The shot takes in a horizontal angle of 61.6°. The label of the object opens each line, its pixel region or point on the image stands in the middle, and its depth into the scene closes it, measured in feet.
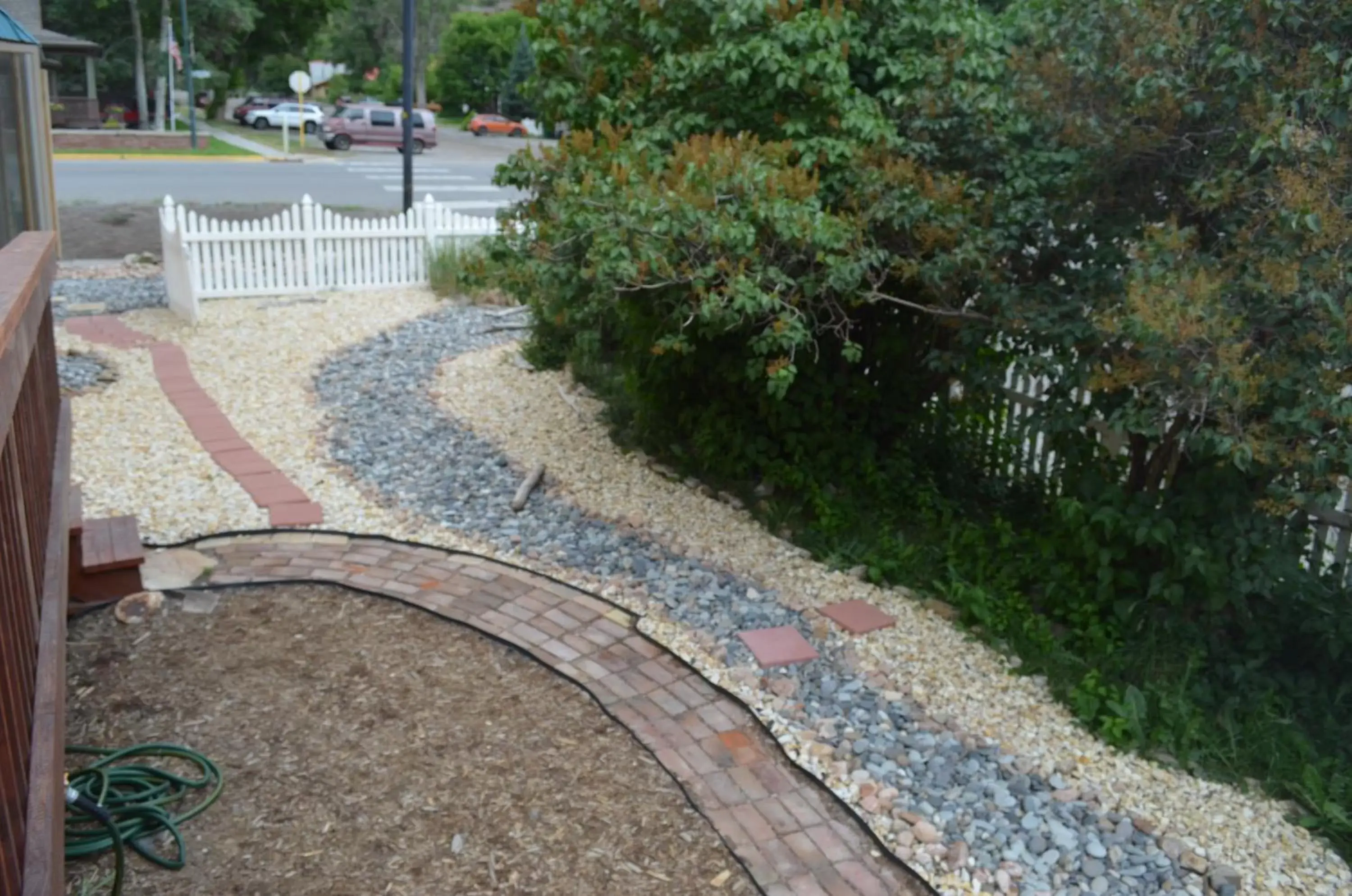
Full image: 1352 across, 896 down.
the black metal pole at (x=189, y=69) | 102.73
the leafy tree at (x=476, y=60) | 179.83
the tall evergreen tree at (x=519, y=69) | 162.71
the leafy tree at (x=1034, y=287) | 12.47
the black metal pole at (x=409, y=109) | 45.60
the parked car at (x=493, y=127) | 147.43
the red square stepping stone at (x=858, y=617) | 16.07
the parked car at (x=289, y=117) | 131.54
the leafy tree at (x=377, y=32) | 193.77
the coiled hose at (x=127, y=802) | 10.61
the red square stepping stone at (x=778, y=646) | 15.06
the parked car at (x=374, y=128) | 114.21
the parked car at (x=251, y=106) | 143.74
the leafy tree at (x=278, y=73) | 183.62
